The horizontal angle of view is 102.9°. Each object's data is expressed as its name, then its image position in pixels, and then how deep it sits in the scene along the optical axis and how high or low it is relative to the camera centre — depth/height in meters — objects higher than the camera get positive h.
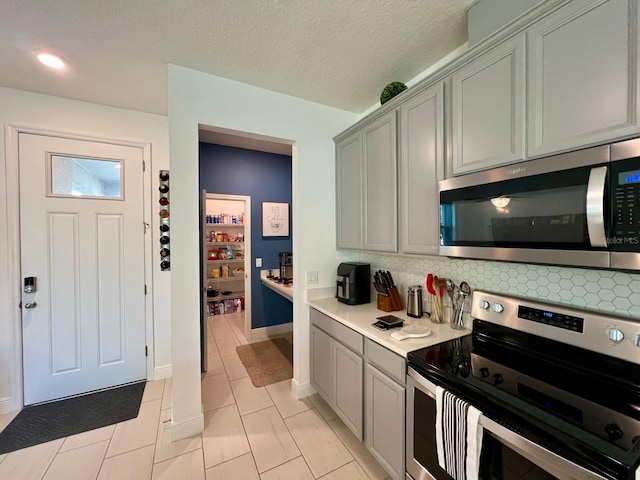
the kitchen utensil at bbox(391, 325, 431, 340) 1.49 -0.57
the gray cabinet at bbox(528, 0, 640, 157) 0.85 +0.60
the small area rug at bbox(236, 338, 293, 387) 2.73 -1.47
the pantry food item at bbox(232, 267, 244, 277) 5.23 -0.67
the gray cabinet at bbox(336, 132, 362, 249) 2.21 +0.43
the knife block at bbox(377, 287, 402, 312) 2.08 -0.52
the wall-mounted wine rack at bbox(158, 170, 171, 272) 2.68 +0.22
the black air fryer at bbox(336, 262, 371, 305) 2.27 -0.41
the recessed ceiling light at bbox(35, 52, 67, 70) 1.77 +1.29
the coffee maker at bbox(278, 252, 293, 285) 3.69 -0.41
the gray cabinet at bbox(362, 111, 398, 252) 1.85 +0.41
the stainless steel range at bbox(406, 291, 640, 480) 0.76 -0.59
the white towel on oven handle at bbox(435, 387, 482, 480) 0.98 -0.80
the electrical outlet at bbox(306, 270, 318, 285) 2.44 -0.36
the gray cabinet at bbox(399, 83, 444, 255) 1.53 +0.45
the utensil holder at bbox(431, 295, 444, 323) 1.79 -0.51
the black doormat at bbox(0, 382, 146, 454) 1.90 -1.47
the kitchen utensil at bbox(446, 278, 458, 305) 1.74 -0.36
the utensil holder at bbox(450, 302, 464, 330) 1.67 -0.53
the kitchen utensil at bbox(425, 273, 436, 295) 1.80 -0.33
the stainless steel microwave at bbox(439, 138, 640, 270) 0.84 +0.11
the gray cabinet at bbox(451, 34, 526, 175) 1.14 +0.63
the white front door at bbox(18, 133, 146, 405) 2.26 -0.23
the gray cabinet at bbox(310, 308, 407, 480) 1.41 -0.99
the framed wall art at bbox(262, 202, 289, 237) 3.88 +0.31
